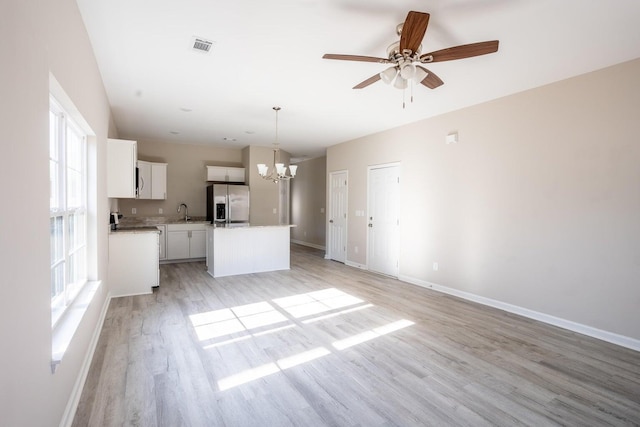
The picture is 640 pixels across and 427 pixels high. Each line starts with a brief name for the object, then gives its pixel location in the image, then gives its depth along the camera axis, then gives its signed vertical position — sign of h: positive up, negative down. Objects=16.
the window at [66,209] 2.14 -0.02
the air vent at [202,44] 2.76 +1.46
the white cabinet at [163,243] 6.77 -0.77
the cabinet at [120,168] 4.23 +0.53
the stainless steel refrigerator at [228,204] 7.24 +0.08
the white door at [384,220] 5.75 -0.21
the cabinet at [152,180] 6.69 +0.58
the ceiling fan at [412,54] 2.15 +1.15
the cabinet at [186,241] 6.88 -0.75
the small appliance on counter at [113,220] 4.90 -0.21
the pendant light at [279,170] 5.05 +0.61
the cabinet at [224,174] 7.54 +0.82
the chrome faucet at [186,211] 7.57 -0.10
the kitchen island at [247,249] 5.61 -0.77
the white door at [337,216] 7.14 -0.18
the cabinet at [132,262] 4.46 -0.80
